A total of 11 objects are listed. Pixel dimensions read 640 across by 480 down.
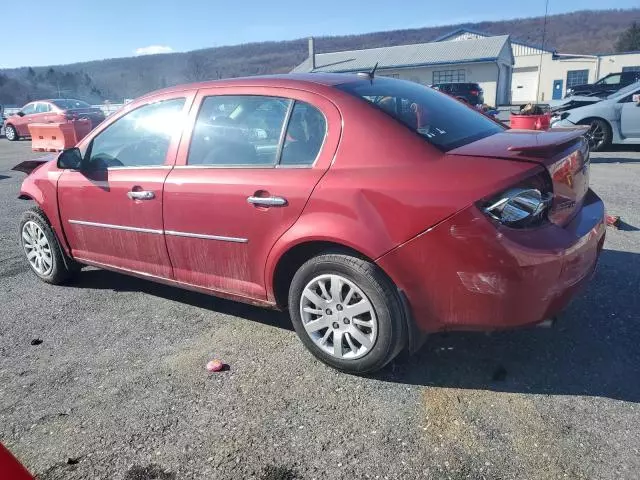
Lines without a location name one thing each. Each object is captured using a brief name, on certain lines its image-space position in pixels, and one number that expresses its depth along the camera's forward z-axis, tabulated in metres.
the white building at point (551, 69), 47.22
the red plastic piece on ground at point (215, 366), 3.15
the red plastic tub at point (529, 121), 6.52
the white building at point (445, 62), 45.28
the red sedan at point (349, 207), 2.53
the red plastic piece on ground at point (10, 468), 1.50
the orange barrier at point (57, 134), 15.12
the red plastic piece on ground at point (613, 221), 5.47
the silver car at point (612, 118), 10.61
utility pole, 48.77
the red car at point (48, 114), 18.31
